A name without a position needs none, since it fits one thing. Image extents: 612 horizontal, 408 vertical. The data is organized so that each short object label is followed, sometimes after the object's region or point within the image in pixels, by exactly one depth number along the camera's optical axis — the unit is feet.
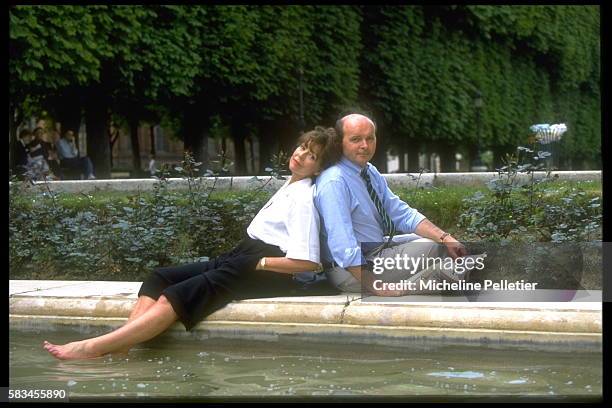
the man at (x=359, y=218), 32.54
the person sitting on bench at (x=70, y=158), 119.09
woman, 30.91
